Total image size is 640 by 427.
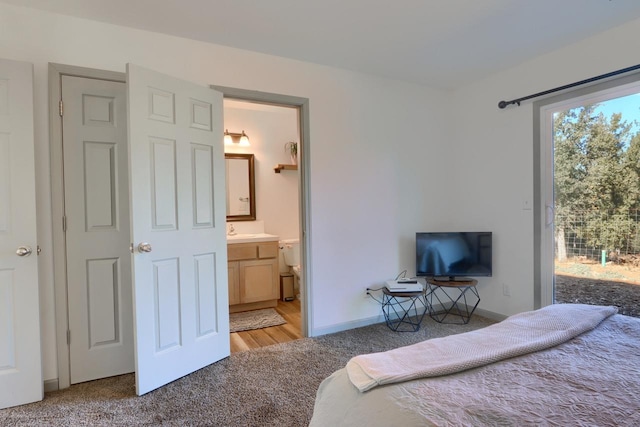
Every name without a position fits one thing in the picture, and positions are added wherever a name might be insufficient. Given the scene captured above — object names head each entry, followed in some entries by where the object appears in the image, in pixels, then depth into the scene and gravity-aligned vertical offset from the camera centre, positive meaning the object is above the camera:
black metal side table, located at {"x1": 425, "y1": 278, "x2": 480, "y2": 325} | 3.48 -1.05
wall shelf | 4.54 +0.54
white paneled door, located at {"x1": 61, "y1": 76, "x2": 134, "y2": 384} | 2.22 -0.12
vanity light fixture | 4.32 +0.88
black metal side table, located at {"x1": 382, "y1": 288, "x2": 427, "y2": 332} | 3.18 -1.08
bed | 0.84 -0.51
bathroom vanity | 3.73 -0.72
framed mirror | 4.32 +0.27
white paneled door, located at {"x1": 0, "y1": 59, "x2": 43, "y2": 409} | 1.98 -0.20
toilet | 4.32 -0.62
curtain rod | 2.42 +0.94
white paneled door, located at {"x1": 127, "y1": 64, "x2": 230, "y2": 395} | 2.08 -0.12
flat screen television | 3.30 -0.48
